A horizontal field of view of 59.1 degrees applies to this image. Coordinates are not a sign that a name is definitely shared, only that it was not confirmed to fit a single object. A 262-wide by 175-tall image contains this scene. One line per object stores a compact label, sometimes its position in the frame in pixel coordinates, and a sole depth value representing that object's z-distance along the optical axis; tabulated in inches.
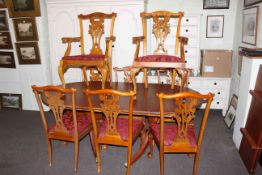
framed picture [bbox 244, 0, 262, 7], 116.4
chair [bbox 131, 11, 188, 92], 107.9
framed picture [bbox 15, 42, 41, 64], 156.3
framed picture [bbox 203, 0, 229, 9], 152.9
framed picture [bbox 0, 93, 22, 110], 169.3
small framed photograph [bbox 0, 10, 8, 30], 154.9
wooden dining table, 88.6
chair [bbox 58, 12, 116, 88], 118.0
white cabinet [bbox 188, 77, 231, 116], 148.2
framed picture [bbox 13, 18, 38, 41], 152.0
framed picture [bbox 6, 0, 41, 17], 147.7
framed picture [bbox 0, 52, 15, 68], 163.0
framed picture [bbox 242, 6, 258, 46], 115.5
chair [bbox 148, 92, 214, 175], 75.8
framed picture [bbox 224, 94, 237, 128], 133.1
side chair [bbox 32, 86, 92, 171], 87.5
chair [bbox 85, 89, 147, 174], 80.9
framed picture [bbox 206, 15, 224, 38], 156.4
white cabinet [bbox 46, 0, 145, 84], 143.8
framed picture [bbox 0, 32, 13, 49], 159.0
